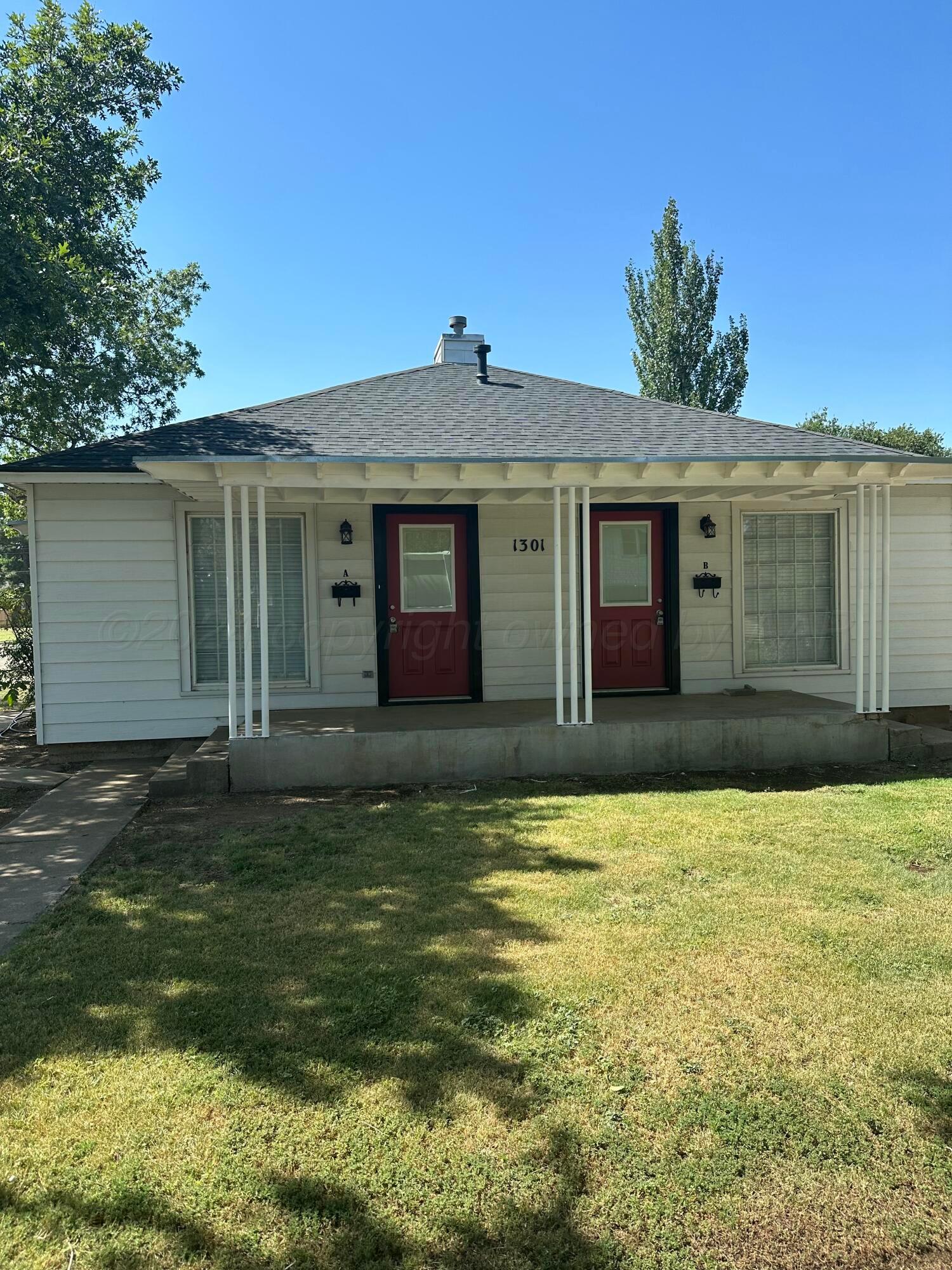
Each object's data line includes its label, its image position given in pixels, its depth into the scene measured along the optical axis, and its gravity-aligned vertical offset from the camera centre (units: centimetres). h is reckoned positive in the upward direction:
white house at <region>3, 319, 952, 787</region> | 722 +29
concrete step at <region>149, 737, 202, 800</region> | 668 -136
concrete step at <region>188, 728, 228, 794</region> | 677 -132
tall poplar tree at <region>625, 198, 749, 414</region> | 3209 +1047
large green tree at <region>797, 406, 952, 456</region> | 4119 +848
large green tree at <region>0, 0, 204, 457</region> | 938 +547
